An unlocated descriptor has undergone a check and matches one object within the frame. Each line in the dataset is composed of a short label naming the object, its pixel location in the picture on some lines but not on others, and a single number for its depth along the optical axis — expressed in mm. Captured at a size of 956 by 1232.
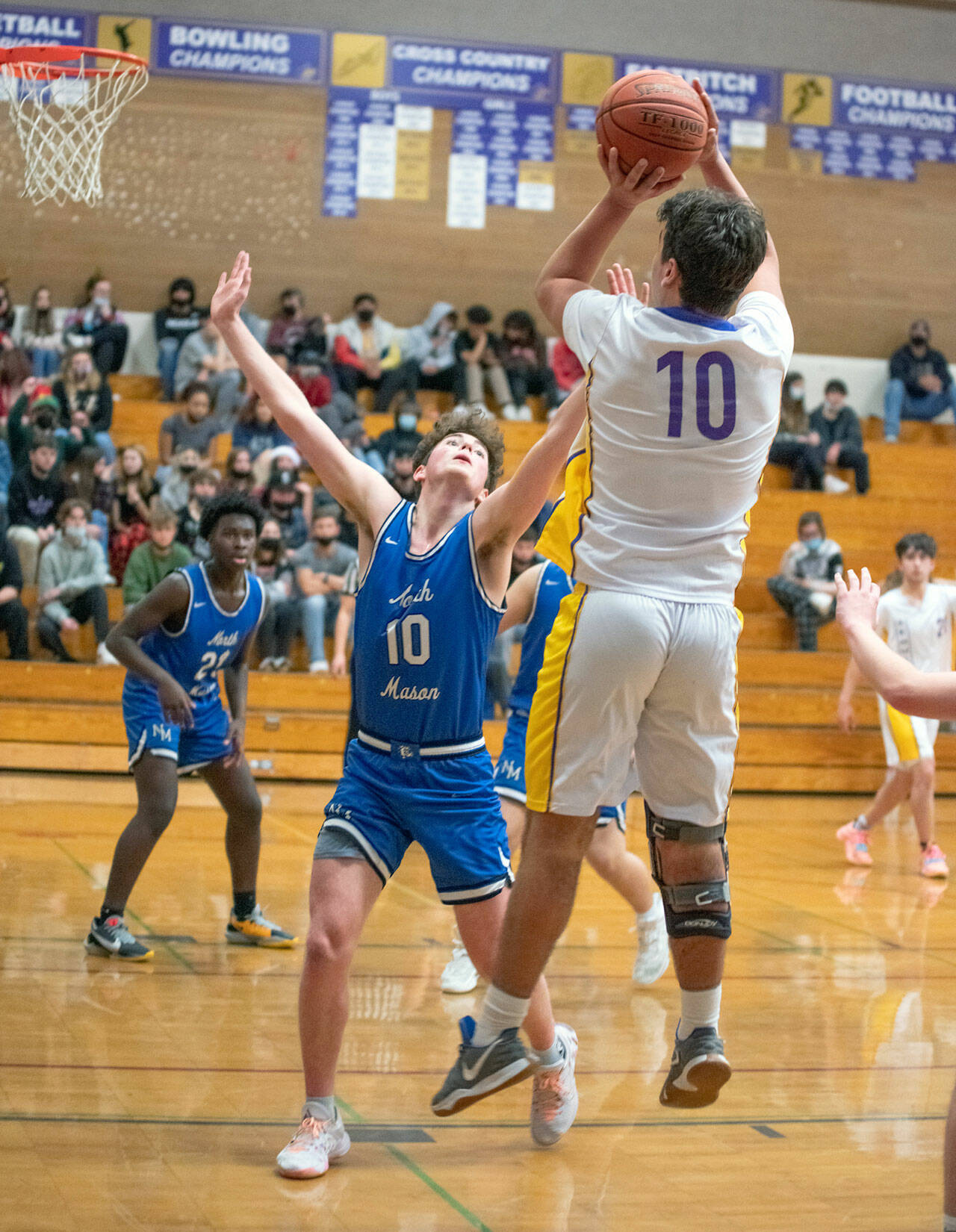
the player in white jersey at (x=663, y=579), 3061
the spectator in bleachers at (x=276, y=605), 11125
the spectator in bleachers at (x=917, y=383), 16141
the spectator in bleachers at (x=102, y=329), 14078
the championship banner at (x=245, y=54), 15055
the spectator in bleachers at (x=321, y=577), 11164
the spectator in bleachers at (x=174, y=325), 14336
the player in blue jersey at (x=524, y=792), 5477
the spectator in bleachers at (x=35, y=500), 11383
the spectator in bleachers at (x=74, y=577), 10812
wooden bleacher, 10320
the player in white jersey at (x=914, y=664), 8367
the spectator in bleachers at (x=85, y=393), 12703
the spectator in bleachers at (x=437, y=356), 14961
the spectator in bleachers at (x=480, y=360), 14867
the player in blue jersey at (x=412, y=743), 3609
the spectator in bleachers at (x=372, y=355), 14578
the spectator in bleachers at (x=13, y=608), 10680
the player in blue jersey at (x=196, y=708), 5691
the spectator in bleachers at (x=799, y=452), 14852
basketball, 3234
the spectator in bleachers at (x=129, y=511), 11648
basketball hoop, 7825
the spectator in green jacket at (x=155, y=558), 10258
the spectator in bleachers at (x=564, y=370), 15406
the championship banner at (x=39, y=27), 14367
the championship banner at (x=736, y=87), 15805
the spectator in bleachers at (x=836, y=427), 15133
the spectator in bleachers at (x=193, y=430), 12945
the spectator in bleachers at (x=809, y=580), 12719
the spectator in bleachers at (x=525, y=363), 15016
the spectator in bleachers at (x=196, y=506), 11164
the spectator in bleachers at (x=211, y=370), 13531
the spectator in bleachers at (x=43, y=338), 13406
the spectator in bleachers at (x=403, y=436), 12992
